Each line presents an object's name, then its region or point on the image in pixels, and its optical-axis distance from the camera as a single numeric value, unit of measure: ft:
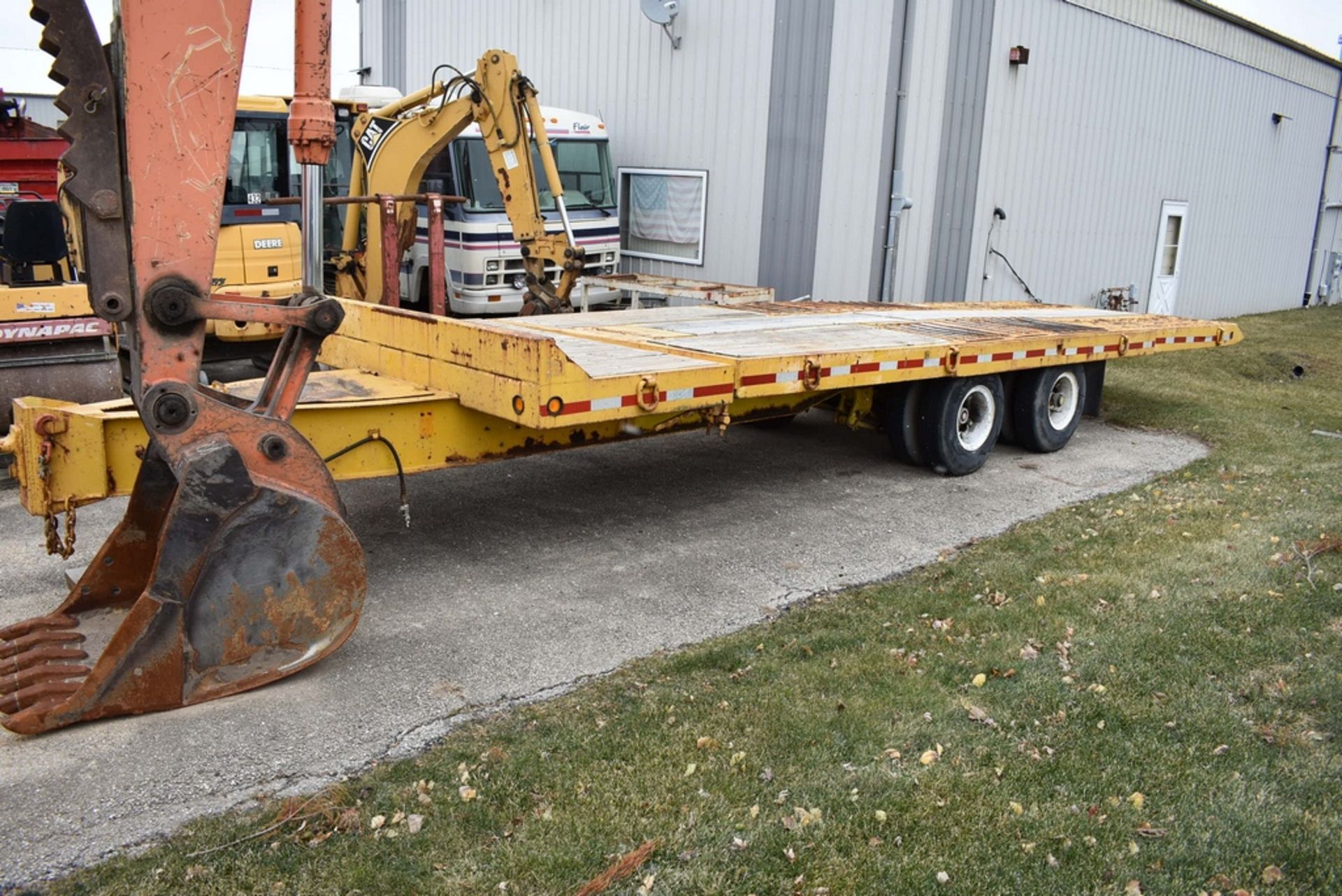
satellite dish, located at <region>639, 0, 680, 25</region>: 47.91
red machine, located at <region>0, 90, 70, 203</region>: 36.88
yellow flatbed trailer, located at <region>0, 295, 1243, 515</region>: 16.15
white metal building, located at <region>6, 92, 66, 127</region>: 120.67
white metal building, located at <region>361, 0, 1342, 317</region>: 43.50
